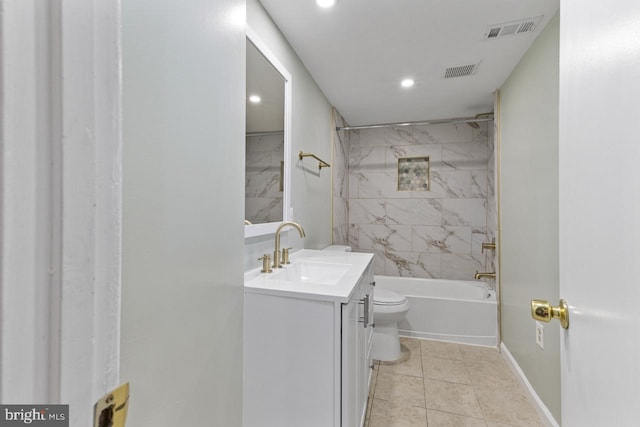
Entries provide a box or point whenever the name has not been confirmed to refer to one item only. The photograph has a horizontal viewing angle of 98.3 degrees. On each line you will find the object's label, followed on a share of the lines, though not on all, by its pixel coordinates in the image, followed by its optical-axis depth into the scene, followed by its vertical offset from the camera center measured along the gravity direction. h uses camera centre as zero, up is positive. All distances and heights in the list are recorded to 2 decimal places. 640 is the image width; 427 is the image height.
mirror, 1.47 +0.44
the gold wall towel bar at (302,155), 2.02 +0.44
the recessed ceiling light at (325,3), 1.50 +1.17
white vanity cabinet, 1.05 -0.56
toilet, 2.25 -0.94
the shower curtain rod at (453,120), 2.84 +1.00
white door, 0.45 +0.01
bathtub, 2.60 -1.00
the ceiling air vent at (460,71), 2.18 +1.17
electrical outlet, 1.73 -0.75
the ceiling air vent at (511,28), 1.65 +1.16
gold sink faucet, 1.55 -0.20
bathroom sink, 1.53 -0.33
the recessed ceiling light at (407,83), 2.40 +1.18
